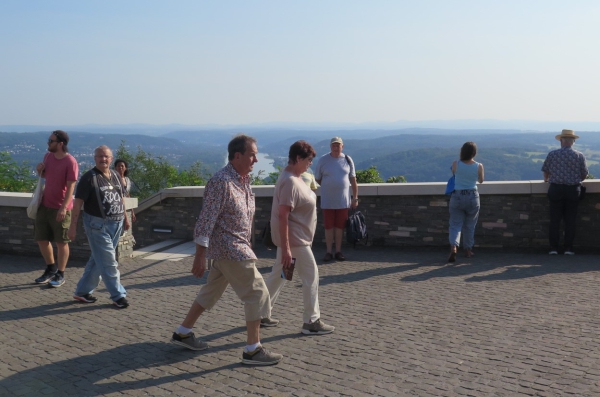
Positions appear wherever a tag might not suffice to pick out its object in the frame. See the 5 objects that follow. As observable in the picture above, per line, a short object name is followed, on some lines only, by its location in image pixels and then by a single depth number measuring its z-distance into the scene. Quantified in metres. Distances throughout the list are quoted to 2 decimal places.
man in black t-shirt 6.79
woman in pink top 5.66
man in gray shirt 9.34
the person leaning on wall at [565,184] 9.61
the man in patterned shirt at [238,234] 5.03
